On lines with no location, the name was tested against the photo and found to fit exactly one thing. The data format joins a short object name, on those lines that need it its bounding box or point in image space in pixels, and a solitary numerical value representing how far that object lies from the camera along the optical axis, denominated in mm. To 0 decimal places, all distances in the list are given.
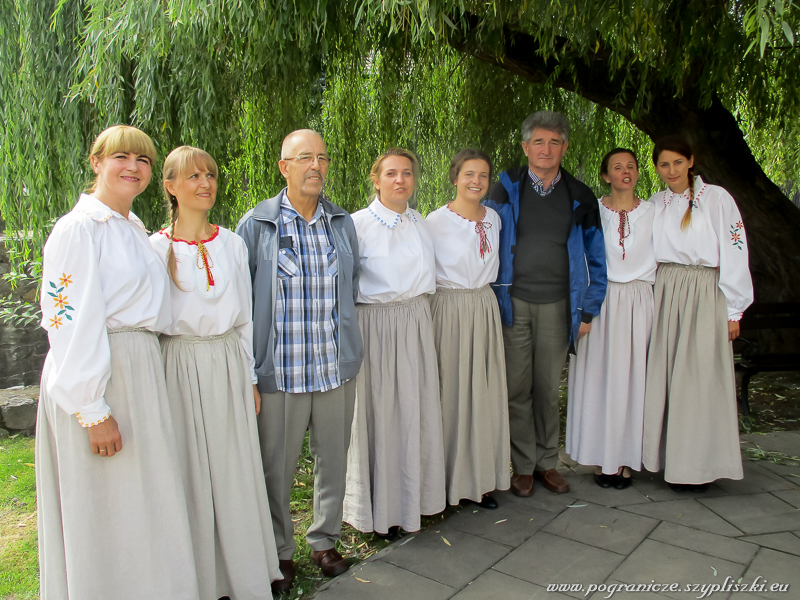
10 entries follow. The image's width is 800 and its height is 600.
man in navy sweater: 3578
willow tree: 3561
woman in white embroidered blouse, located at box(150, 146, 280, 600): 2463
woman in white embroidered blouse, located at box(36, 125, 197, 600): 2139
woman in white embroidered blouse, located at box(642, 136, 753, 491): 3543
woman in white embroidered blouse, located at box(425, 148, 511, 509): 3381
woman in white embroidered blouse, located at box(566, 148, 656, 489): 3639
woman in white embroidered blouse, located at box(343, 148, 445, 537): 3107
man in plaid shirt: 2721
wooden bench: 5047
